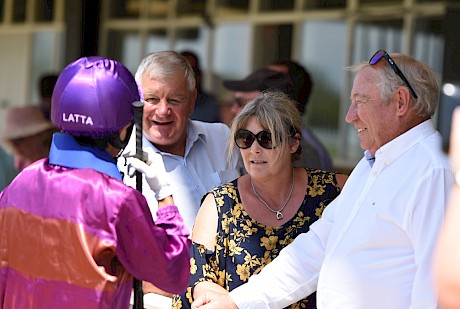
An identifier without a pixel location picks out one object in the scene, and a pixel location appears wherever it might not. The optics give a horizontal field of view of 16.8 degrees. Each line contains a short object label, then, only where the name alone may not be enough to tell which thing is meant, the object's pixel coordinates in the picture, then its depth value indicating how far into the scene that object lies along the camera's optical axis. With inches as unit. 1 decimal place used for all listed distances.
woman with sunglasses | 202.0
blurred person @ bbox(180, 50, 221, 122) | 316.7
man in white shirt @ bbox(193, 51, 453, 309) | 162.3
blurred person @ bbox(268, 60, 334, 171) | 277.0
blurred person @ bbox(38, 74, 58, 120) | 430.2
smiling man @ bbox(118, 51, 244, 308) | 237.7
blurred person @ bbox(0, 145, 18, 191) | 362.7
